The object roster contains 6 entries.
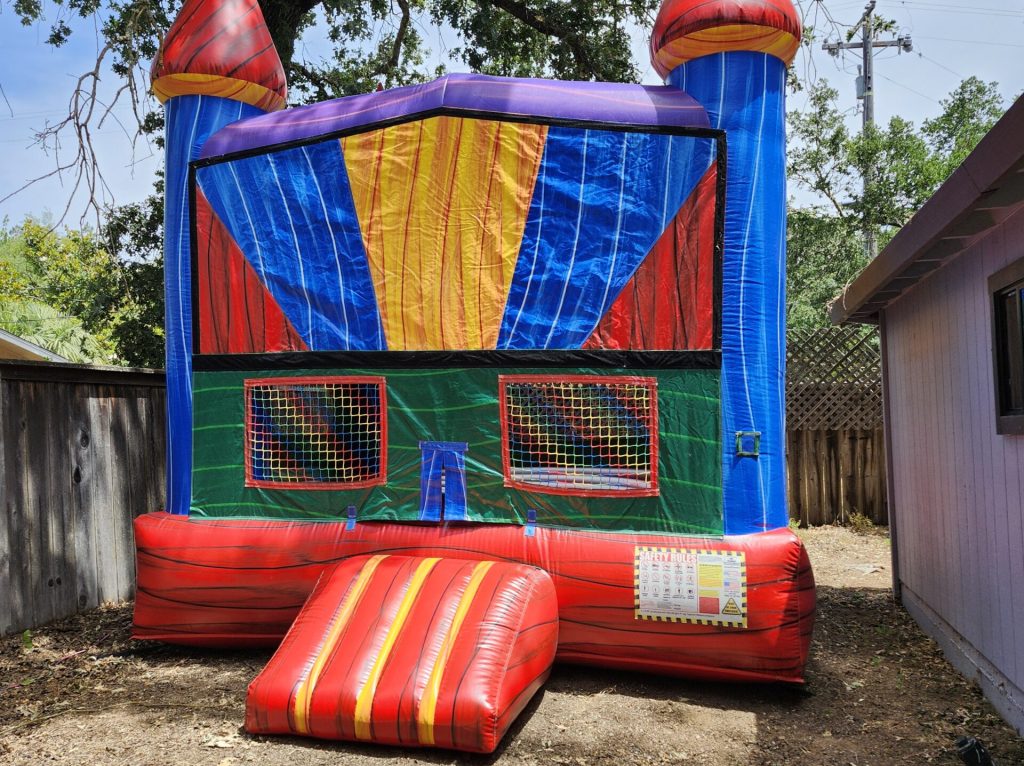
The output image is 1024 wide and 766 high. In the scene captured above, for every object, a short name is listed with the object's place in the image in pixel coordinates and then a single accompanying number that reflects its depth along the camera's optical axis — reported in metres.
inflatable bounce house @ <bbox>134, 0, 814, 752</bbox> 4.38
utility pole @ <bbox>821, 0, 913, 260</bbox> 15.73
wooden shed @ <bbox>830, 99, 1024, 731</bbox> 3.77
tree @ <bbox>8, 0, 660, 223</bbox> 8.57
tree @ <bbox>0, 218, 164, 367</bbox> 8.79
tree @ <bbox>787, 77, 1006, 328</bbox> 14.68
